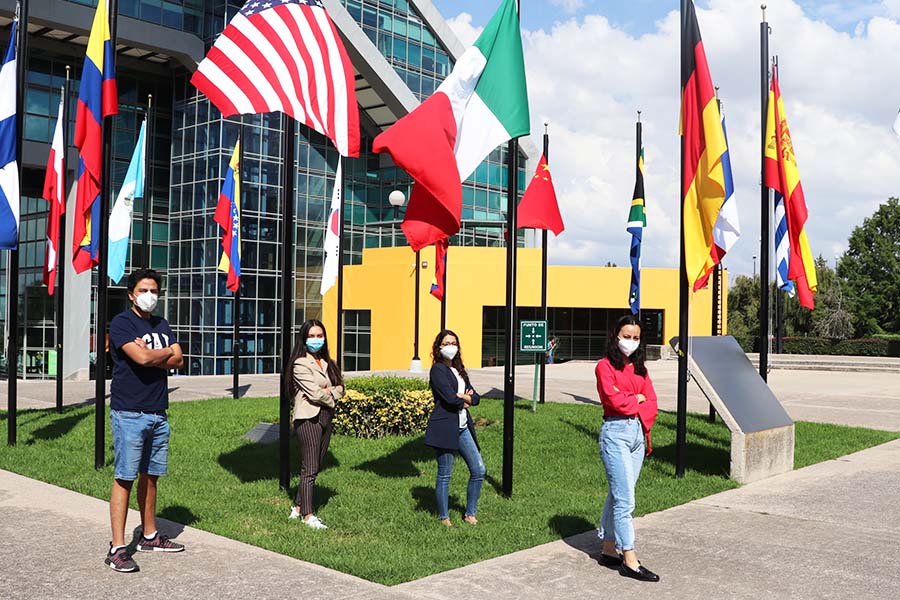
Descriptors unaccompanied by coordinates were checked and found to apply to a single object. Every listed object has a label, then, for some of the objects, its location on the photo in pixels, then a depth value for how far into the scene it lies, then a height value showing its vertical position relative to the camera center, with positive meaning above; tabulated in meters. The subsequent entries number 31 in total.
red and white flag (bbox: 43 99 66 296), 14.05 +1.89
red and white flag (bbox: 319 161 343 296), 19.27 +1.43
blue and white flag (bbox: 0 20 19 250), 10.95 +1.79
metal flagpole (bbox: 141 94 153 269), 18.93 +1.57
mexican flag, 7.68 +1.67
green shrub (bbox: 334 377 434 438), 12.19 -1.41
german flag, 9.55 +1.75
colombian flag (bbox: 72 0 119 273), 10.29 +2.37
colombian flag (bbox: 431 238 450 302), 21.78 +1.07
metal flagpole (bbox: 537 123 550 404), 17.08 +0.72
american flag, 7.94 +2.15
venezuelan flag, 18.67 +2.01
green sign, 15.27 -0.44
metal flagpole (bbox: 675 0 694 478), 9.83 -0.62
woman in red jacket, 6.02 -0.79
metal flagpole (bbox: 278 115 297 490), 8.12 +0.49
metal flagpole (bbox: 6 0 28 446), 11.42 +0.44
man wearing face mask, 5.97 -0.60
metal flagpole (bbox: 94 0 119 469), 10.04 +0.31
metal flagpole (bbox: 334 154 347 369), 18.84 -0.04
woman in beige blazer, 7.36 -0.79
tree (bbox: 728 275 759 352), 63.00 +0.55
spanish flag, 12.45 +1.77
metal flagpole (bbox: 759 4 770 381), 12.62 +1.31
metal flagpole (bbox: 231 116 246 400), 18.29 -0.76
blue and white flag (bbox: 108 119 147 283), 18.27 +1.97
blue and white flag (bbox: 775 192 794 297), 13.34 +1.09
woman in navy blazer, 7.27 -0.92
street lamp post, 24.54 -1.61
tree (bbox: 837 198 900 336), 69.00 +3.61
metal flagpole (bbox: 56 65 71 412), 14.38 +0.23
